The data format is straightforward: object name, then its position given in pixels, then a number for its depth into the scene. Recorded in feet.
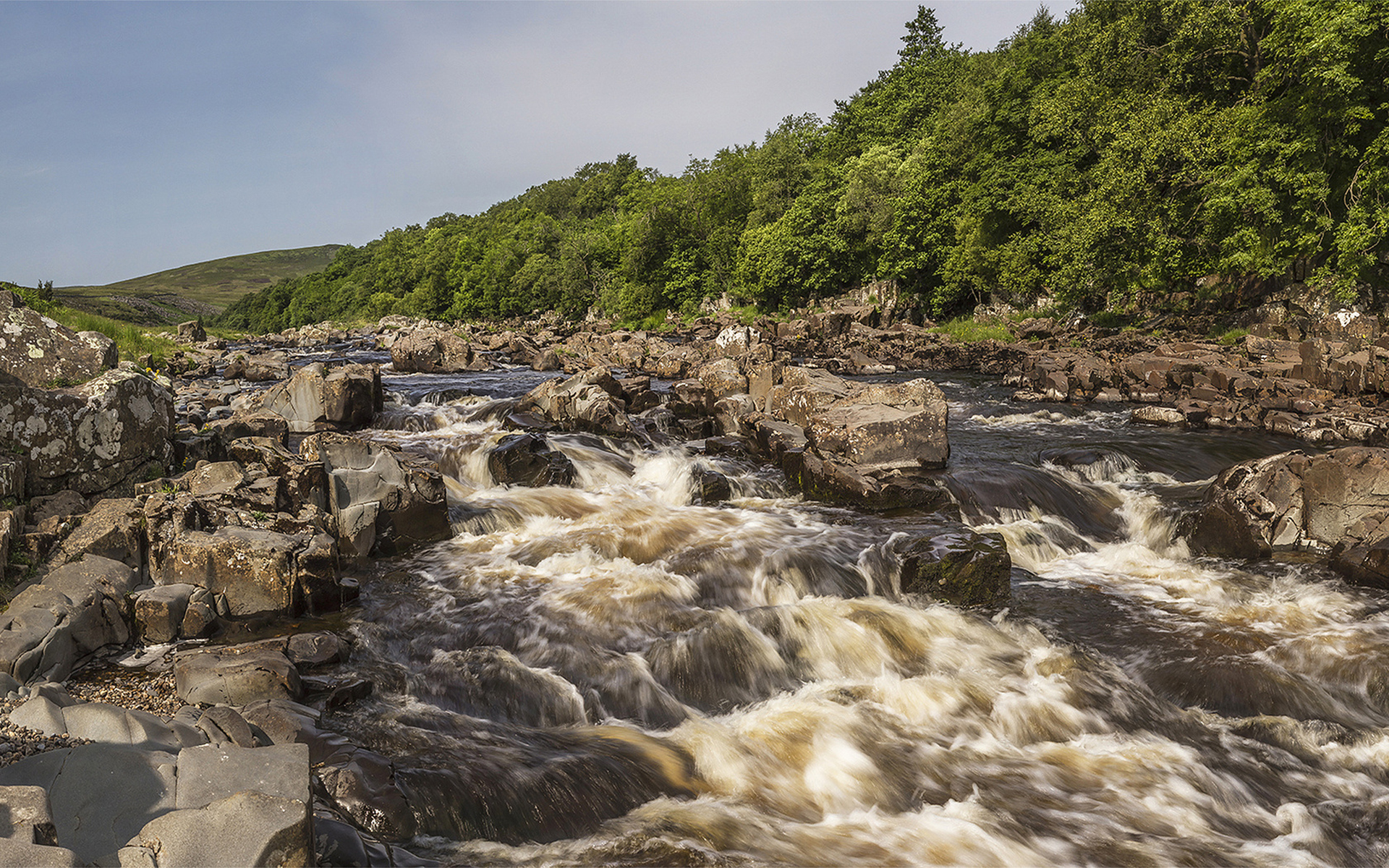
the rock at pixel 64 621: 21.77
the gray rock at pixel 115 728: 15.97
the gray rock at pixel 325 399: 61.11
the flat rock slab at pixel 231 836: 11.64
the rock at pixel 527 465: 50.29
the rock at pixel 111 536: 27.81
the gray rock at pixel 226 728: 18.01
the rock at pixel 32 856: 9.82
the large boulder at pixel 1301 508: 36.42
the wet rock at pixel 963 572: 33.37
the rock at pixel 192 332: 201.77
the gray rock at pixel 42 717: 15.96
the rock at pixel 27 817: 10.41
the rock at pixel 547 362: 122.31
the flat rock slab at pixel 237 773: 13.61
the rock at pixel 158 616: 26.07
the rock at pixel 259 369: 100.63
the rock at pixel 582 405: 63.72
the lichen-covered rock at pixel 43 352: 32.58
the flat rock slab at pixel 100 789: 12.11
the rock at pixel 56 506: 28.60
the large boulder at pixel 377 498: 37.14
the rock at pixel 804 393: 59.93
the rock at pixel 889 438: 51.62
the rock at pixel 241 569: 28.60
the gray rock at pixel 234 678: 21.61
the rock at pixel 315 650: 25.16
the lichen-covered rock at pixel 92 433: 29.48
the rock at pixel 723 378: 73.15
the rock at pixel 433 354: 117.50
